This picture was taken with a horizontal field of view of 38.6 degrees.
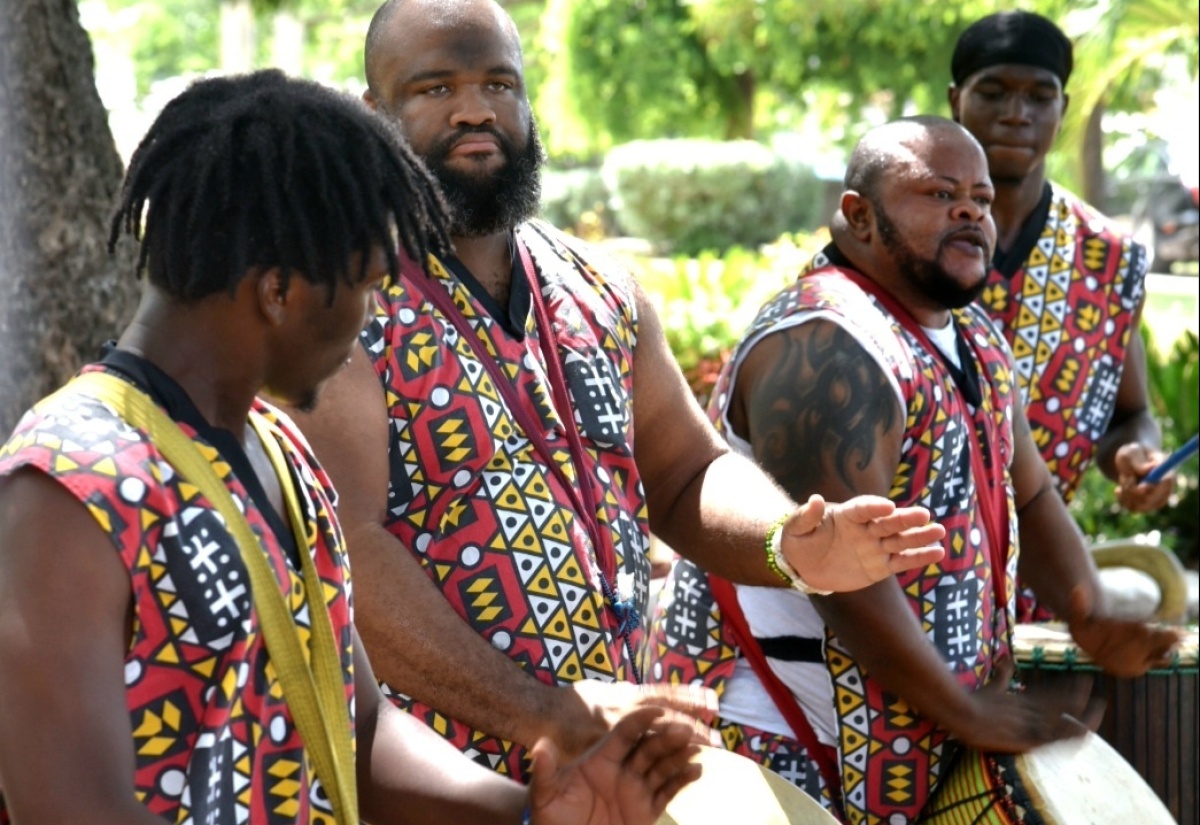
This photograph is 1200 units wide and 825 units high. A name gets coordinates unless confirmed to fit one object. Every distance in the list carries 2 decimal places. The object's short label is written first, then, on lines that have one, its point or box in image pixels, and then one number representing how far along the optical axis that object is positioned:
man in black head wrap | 5.05
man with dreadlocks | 1.90
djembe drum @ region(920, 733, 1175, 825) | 3.51
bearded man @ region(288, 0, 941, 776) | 2.96
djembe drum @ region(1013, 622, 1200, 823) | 4.45
